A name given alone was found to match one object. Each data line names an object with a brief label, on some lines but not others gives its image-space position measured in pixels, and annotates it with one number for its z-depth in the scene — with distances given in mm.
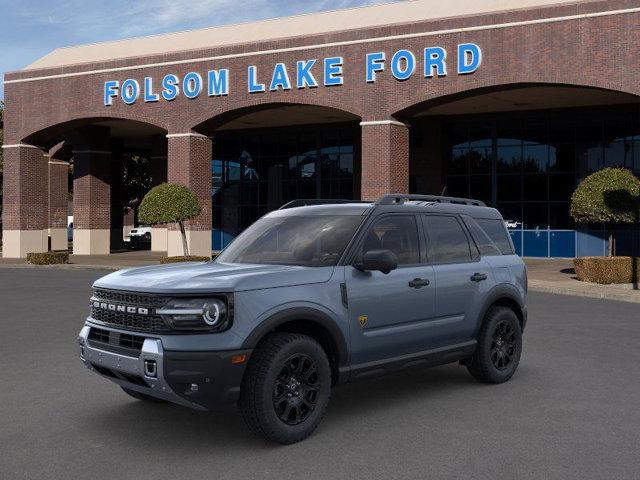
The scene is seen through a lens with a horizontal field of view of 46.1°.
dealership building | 26844
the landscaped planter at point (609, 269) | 21219
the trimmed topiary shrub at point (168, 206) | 29078
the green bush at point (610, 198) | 22328
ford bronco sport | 5551
